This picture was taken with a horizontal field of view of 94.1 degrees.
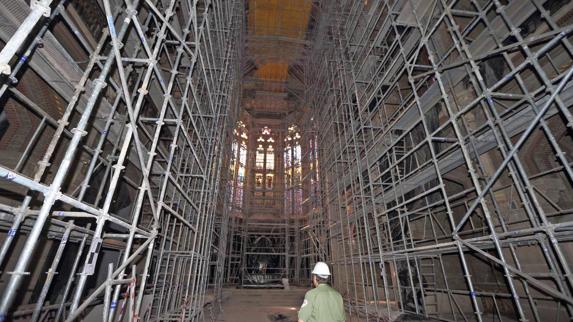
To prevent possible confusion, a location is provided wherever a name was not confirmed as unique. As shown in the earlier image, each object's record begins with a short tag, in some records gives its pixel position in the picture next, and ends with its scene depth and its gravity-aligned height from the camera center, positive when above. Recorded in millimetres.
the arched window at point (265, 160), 22703 +9782
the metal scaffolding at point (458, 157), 3701 +2328
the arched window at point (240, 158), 20753 +9305
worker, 3246 -317
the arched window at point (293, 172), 18744 +7650
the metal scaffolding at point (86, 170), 2143 +1463
